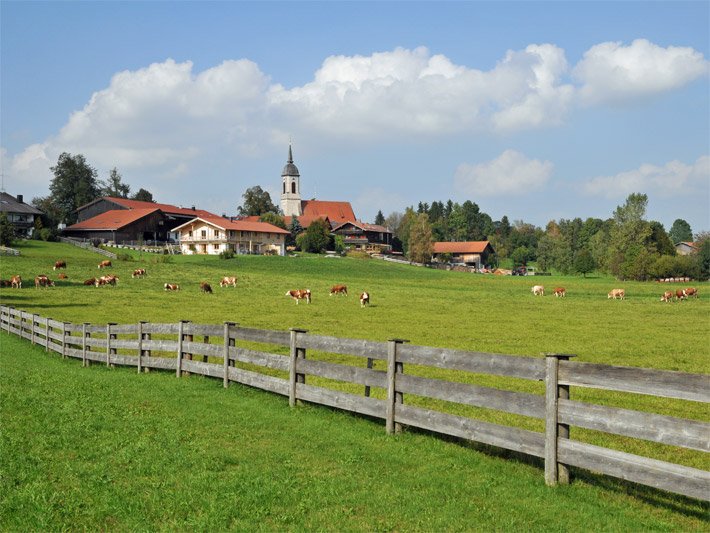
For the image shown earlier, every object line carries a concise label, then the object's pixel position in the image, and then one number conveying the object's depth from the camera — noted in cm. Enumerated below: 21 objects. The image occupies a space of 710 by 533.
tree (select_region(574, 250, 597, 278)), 11331
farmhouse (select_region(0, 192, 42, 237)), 10795
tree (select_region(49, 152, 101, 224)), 14250
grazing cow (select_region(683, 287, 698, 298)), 5453
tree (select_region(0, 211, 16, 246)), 8400
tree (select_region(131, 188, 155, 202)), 16200
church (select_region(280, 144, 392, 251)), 15850
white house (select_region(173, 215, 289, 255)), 11406
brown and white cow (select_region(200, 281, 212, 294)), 5241
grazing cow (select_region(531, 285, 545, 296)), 6206
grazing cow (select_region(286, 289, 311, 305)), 4688
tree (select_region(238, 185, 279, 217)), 16706
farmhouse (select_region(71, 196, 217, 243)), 11506
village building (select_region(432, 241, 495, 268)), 16775
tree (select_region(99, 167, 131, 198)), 15984
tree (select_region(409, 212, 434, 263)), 13700
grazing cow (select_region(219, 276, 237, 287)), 5850
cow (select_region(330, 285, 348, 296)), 5294
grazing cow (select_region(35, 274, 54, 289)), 5062
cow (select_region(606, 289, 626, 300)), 5688
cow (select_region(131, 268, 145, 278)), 6165
